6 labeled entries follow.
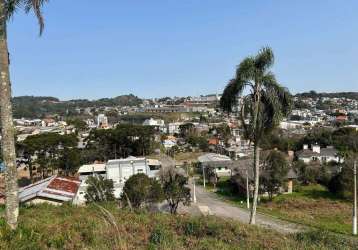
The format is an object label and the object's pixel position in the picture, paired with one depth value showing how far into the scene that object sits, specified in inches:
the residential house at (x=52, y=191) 753.6
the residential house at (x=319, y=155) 1928.6
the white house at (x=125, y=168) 1537.9
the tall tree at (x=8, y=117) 291.6
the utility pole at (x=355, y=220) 697.0
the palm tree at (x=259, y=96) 491.5
